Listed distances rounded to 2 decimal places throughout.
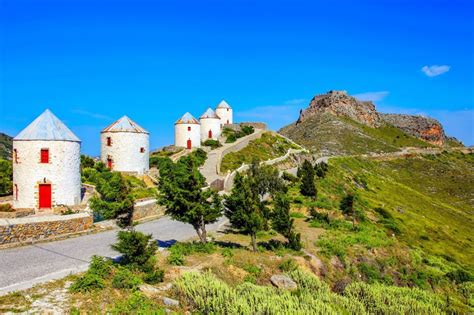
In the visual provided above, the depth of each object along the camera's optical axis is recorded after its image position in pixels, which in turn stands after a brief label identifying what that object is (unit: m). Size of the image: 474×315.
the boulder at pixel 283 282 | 13.56
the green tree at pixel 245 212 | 16.41
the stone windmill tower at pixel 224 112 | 76.24
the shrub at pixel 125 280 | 11.38
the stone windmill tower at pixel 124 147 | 42.84
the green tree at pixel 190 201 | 16.02
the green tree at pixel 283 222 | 17.86
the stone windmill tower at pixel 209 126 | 68.94
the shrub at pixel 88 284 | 11.02
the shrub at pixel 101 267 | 11.92
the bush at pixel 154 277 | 12.13
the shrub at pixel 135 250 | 12.72
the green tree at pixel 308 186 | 33.72
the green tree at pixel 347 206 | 28.60
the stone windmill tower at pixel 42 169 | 27.11
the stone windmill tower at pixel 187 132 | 60.88
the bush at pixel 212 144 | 63.78
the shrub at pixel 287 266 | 15.19
